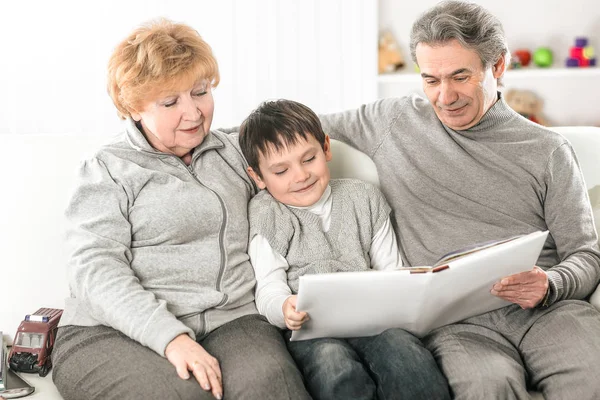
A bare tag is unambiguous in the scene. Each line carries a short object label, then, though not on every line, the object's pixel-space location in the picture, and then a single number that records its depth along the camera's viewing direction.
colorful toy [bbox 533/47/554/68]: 3.71
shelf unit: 3.77
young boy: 1.67
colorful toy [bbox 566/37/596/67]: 3.70
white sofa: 1.92
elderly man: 1.72
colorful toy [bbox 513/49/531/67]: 3.75
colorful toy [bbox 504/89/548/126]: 3.80
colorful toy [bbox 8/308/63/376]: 1.76
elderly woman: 1.62
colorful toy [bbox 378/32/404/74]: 3.64
